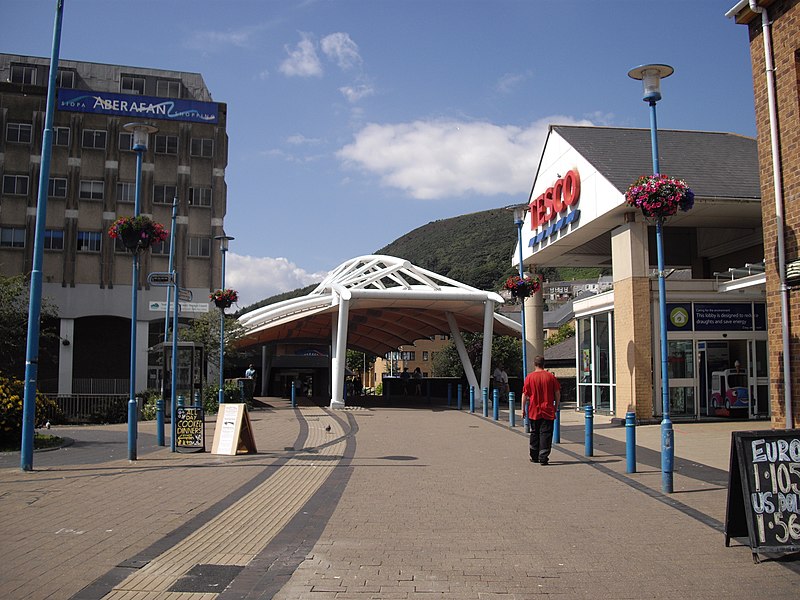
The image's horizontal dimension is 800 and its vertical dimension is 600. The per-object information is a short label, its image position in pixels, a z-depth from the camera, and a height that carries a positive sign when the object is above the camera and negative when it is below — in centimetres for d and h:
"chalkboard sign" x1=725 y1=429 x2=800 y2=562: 621 -95
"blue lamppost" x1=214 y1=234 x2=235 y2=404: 2720 +175
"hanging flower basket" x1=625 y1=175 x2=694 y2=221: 1084 +267
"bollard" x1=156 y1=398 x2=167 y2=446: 1490 -92
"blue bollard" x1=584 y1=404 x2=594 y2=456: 1298 -107
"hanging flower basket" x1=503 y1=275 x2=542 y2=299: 2333 +291
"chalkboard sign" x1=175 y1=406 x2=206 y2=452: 1409 -101
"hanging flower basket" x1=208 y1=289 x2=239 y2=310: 2719 +291
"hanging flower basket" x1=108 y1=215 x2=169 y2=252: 1361 +267
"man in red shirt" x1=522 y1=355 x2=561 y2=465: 1212 -49
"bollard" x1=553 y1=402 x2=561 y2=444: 1549 -113
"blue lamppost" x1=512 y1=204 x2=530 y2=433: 2104 +457
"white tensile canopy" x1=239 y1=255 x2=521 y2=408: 3070 +317
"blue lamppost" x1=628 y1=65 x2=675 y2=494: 1036 +392
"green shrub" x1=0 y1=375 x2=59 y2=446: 1359 -66
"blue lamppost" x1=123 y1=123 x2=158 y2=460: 1288 +423
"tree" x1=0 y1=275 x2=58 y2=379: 2839 +211
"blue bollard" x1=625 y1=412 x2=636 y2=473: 1093 -93
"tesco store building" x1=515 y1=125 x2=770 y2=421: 1997 +234
